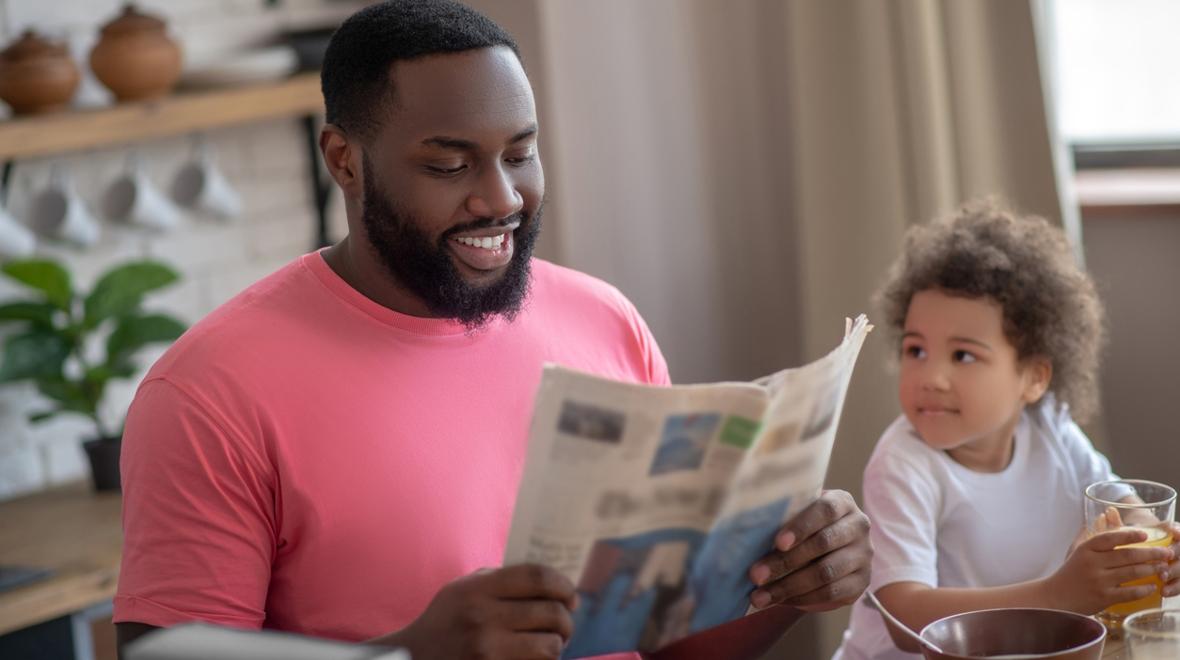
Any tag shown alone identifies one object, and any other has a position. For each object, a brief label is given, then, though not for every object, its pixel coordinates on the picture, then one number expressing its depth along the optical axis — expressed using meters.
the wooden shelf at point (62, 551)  2.08
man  1.31
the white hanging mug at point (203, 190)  2.72
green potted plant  2.40
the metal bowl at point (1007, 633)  1.18
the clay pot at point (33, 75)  2.37
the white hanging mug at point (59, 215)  2.51
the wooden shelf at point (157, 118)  2.32
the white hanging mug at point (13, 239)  2.38
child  1.77
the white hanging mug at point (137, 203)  2.59
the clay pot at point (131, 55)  2.48
